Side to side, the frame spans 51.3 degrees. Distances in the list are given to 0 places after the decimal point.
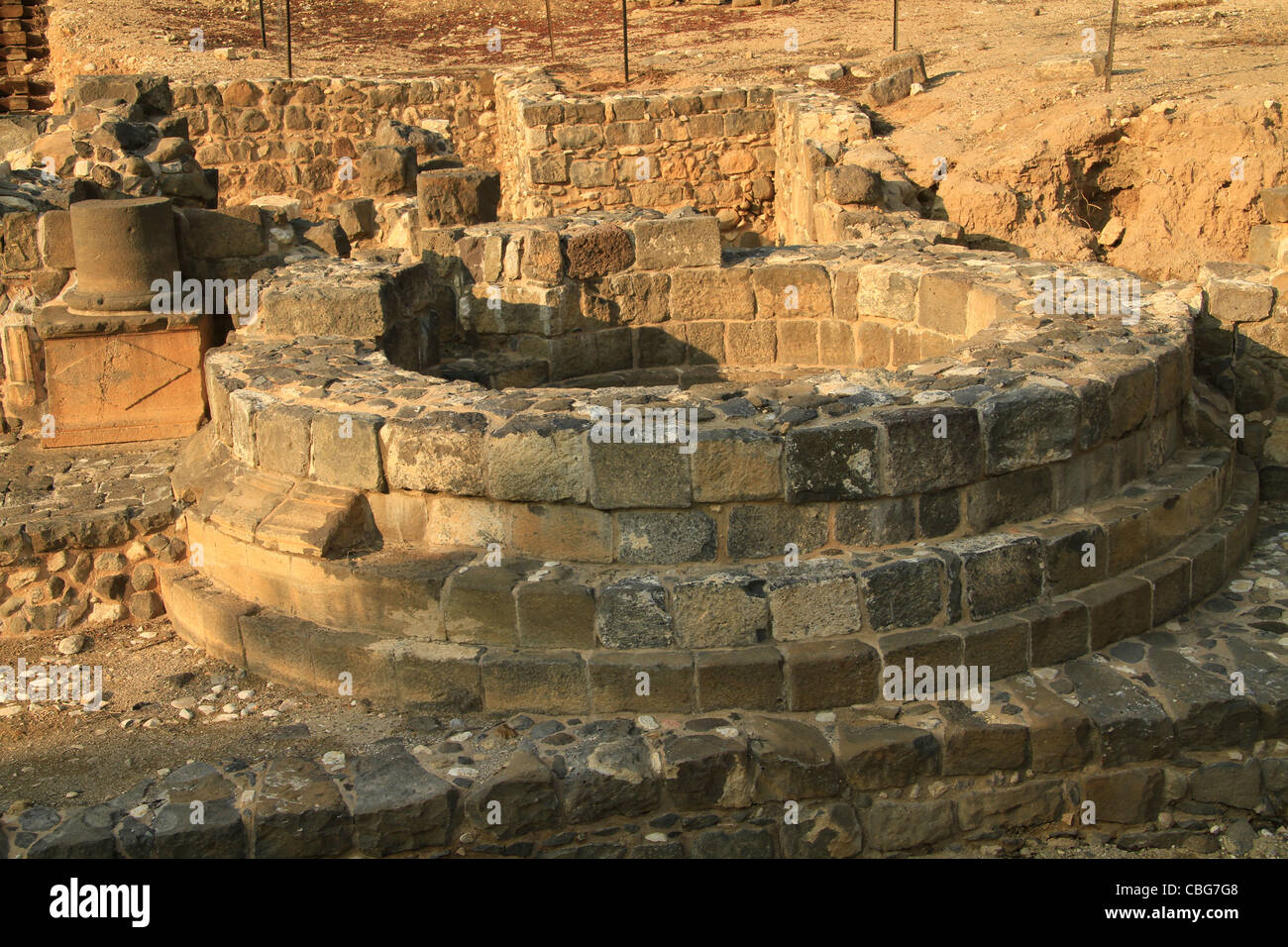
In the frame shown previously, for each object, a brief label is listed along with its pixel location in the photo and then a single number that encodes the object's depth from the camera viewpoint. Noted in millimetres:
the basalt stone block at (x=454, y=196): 8102
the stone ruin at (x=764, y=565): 4750
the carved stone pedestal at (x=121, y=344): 7105
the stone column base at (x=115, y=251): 7262
